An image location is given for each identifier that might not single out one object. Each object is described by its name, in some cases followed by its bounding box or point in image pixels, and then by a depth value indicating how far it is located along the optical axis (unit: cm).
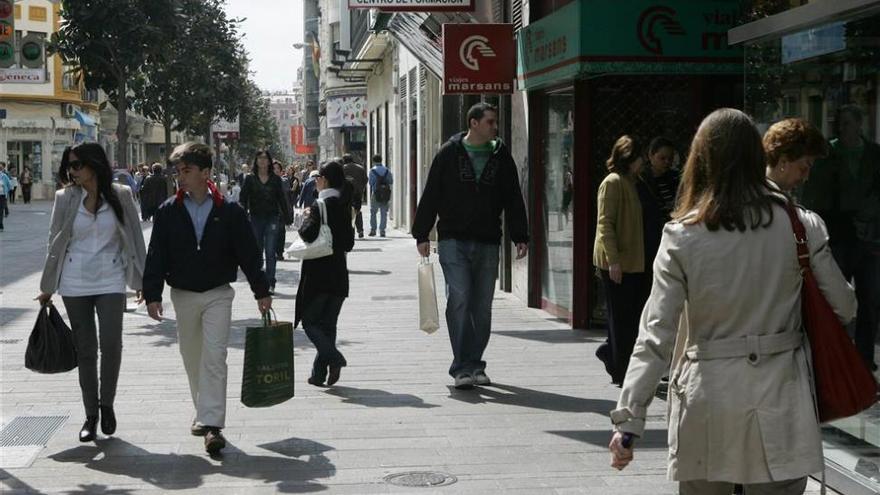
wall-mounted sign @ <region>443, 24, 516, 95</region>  1456
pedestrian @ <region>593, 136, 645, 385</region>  849
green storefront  1105
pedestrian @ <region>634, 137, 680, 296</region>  870
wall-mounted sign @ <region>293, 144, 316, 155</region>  11279
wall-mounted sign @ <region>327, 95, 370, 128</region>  5294
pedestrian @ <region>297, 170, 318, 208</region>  2023
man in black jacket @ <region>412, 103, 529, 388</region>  912
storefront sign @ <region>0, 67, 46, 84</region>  2825
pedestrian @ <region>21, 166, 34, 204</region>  5709
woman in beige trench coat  375
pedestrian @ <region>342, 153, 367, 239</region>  2290
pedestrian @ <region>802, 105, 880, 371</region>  591
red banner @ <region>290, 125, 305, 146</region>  12469
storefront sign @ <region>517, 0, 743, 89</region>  1098
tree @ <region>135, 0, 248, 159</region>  2517
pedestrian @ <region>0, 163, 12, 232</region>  3500
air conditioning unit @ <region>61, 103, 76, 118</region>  6611
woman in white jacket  751
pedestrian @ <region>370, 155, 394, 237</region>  2730
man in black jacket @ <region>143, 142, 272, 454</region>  723
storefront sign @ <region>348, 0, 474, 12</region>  1591
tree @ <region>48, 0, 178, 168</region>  1752
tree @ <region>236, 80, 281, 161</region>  7894
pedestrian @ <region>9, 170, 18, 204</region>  5371
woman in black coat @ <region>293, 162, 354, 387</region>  927
